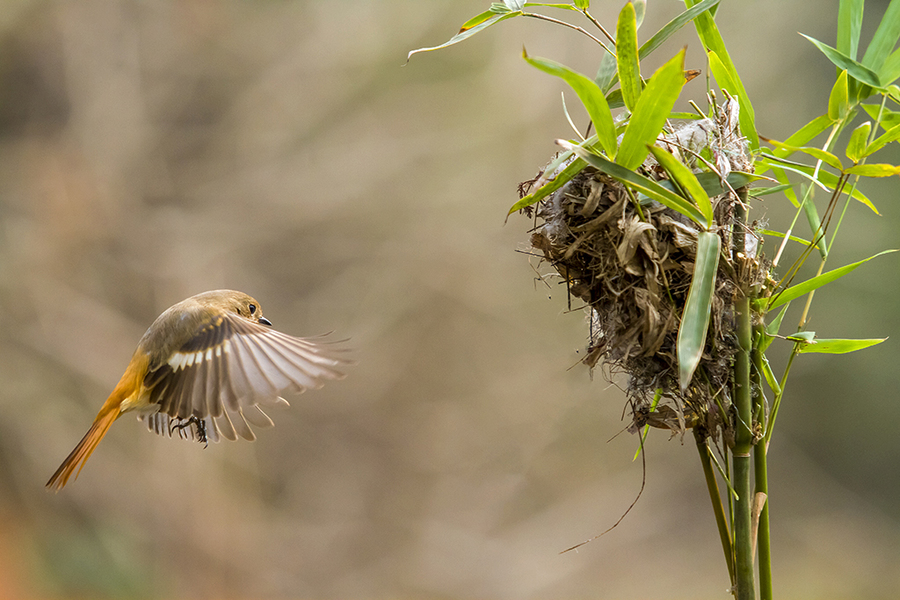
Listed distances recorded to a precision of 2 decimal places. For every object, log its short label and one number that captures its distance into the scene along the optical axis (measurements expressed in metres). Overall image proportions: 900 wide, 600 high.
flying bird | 7.34
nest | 7.16
